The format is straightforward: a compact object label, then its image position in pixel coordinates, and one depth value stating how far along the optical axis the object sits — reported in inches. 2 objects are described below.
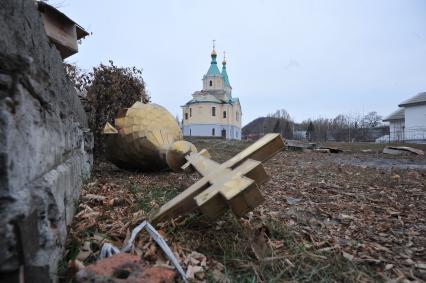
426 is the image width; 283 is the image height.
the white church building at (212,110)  2016.5
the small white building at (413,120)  1402.6
